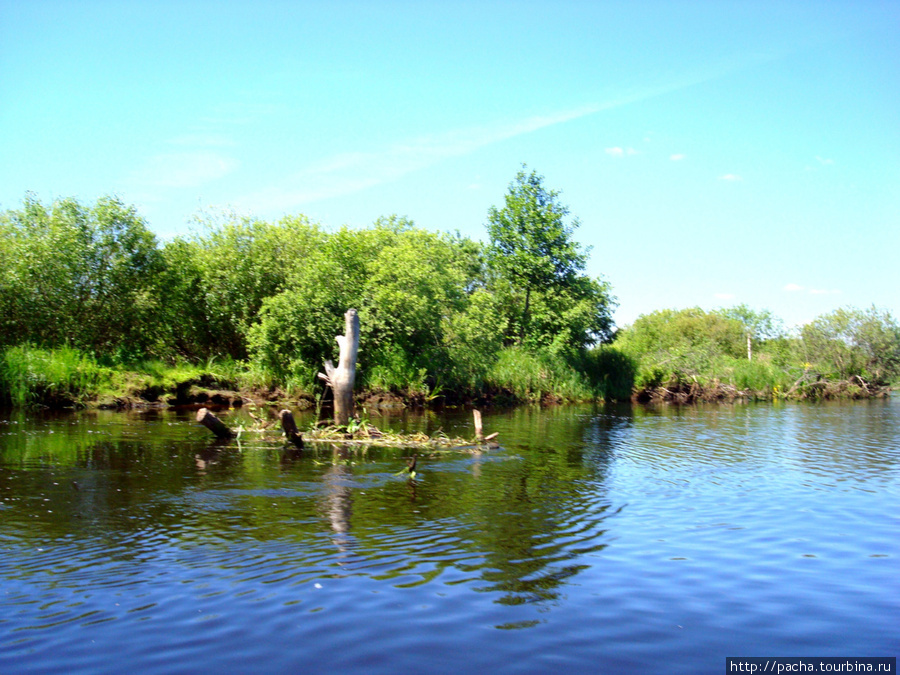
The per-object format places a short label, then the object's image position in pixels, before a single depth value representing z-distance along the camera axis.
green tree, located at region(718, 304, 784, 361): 78.73
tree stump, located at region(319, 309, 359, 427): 18.28
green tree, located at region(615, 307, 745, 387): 45.75
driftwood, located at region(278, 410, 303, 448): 15.95
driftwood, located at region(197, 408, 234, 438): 15.62
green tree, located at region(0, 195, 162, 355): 27.55
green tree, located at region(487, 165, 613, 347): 42.69
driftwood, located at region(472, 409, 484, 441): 17.98
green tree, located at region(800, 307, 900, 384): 53.75
